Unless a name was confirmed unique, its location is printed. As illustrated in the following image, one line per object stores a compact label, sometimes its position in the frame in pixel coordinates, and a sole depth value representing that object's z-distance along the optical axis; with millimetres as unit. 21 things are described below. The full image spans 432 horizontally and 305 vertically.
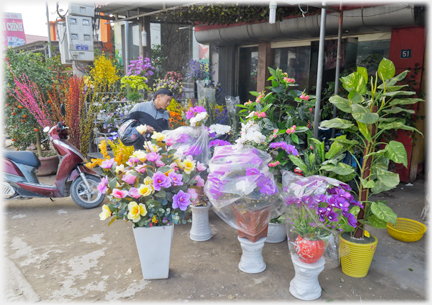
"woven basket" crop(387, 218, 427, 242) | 3223
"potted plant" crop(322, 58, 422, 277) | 2383
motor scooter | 3982
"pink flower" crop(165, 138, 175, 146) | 2687
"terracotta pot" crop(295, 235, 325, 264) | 2281
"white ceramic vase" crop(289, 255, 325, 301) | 2316
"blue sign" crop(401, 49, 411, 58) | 4636
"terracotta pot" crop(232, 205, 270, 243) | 2537
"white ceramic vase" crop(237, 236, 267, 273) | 2654
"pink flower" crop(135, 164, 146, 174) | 2395
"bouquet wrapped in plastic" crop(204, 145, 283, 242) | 2408
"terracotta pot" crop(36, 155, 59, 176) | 5414
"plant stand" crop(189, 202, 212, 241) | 3287
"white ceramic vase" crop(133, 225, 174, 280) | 2486
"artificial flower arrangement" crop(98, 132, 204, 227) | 2324
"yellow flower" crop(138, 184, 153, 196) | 2277
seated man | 3598
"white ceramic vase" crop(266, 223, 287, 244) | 3230
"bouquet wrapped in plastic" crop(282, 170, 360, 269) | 2320
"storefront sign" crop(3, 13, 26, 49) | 17531
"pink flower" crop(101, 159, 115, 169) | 2562
